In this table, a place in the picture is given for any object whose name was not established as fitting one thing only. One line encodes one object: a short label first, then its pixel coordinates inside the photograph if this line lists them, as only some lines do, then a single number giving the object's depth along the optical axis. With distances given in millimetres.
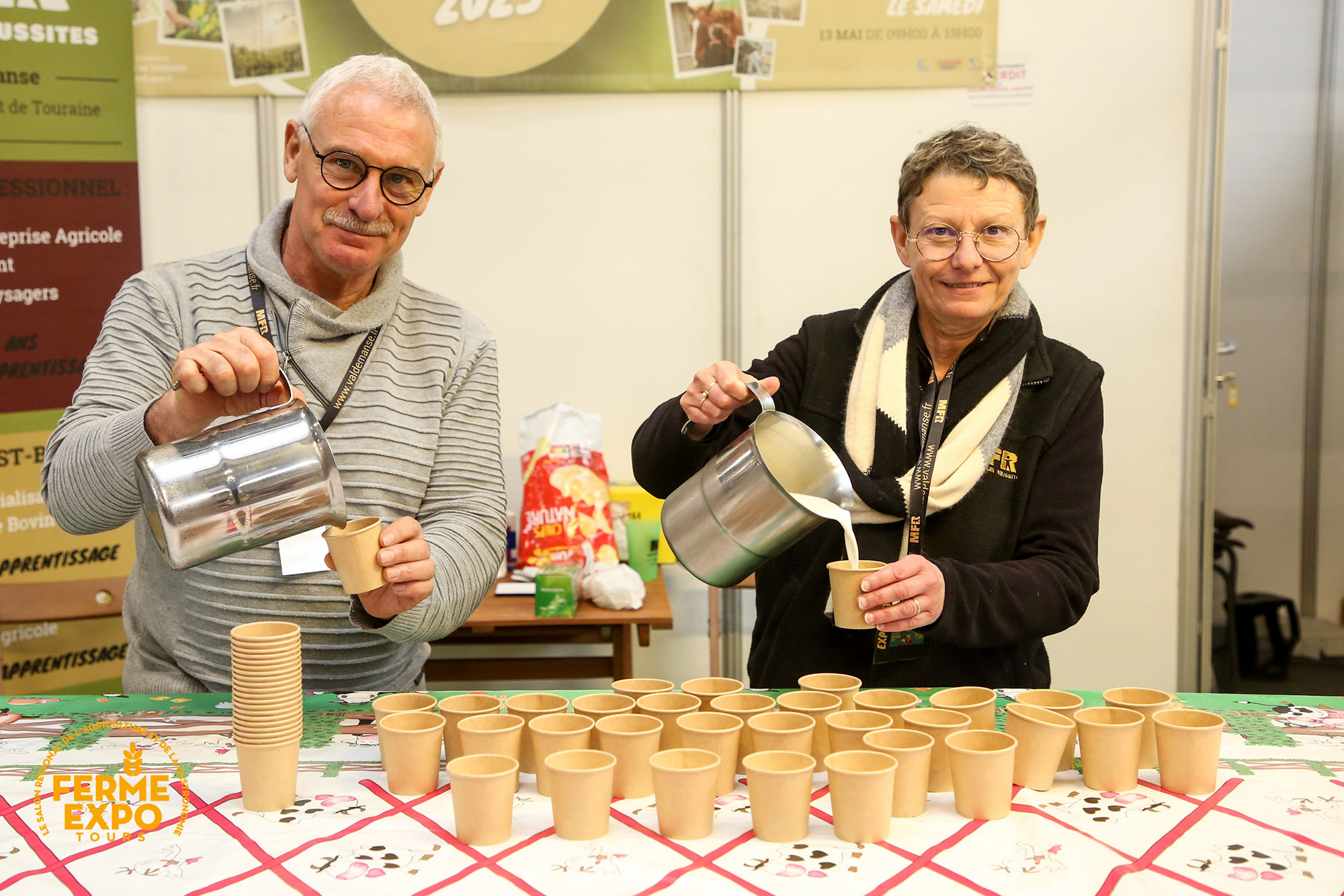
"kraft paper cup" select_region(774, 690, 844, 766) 1347
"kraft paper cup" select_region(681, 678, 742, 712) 1451
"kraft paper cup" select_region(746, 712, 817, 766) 1229
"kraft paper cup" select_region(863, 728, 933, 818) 1171
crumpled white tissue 2816
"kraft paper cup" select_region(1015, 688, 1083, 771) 1366
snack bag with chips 3014
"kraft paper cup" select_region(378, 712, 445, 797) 1232
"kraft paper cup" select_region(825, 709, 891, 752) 1262
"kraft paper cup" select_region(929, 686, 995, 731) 1367
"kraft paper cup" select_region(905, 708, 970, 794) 1252
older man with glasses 1618
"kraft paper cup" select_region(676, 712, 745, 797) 1234
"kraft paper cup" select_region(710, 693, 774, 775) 1361
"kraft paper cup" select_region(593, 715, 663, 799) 1223
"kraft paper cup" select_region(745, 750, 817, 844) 1110
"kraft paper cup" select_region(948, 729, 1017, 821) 1168
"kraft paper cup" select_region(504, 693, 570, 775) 1365
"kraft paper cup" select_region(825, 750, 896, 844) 1109
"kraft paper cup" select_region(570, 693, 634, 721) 1378
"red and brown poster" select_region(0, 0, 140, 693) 3238
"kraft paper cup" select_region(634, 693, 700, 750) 1335
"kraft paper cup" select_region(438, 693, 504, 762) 1317
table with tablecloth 1042
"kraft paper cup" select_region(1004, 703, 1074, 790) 1264
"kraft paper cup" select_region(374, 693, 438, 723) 1351
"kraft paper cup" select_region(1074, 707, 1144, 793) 1265
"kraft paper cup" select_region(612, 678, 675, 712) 1449
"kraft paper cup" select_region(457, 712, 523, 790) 1228
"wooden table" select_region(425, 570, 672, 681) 2764
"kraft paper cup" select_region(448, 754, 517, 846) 1103
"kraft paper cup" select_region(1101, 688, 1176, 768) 1334
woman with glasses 1725
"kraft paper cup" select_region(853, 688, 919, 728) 1367
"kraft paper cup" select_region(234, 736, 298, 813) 1179
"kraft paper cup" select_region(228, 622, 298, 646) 1191
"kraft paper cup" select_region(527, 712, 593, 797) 1227
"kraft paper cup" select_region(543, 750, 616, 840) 1114
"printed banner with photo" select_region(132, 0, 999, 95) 3352
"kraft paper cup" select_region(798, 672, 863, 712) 1429
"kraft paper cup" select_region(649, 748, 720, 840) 1115
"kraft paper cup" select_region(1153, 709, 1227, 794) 1253
